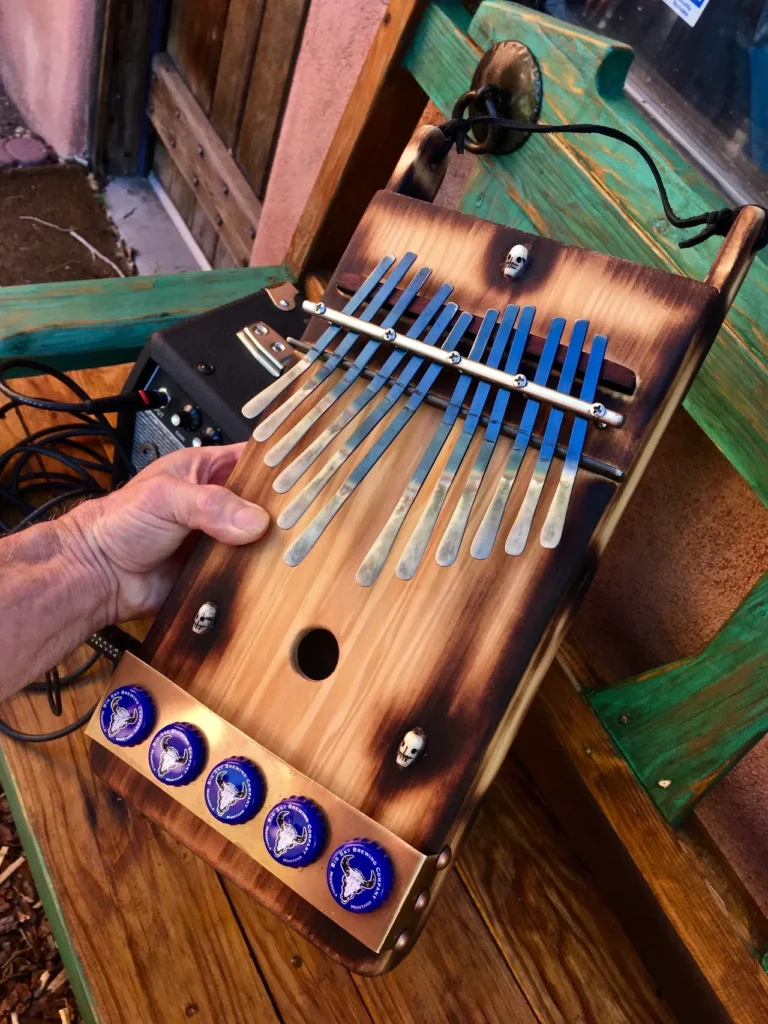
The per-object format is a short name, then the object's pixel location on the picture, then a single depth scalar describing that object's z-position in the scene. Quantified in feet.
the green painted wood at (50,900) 2.20
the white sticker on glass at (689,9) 2.66
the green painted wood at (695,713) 2.19
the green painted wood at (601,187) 2.18
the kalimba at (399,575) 1.79
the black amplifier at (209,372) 2.83
